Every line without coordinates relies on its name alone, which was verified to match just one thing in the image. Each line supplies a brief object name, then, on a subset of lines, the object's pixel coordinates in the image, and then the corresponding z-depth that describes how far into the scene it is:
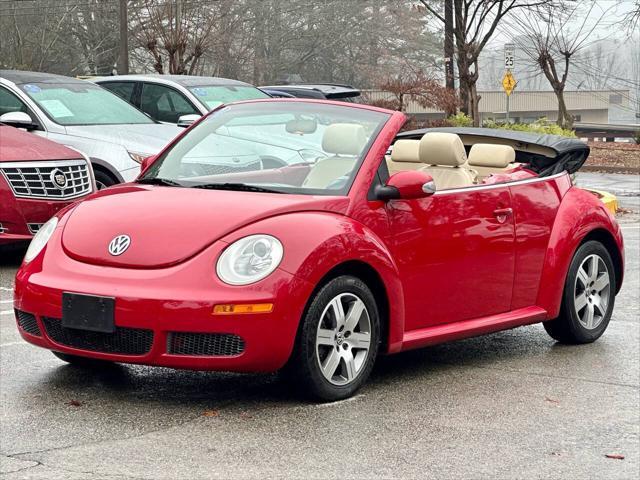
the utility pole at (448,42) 34.81
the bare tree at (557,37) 37.29
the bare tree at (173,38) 29.58
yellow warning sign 30.84
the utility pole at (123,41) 32.53
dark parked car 22.58
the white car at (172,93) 15.18
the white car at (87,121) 11.70
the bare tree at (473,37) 32.56
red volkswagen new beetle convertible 5.59
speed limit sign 29.13
